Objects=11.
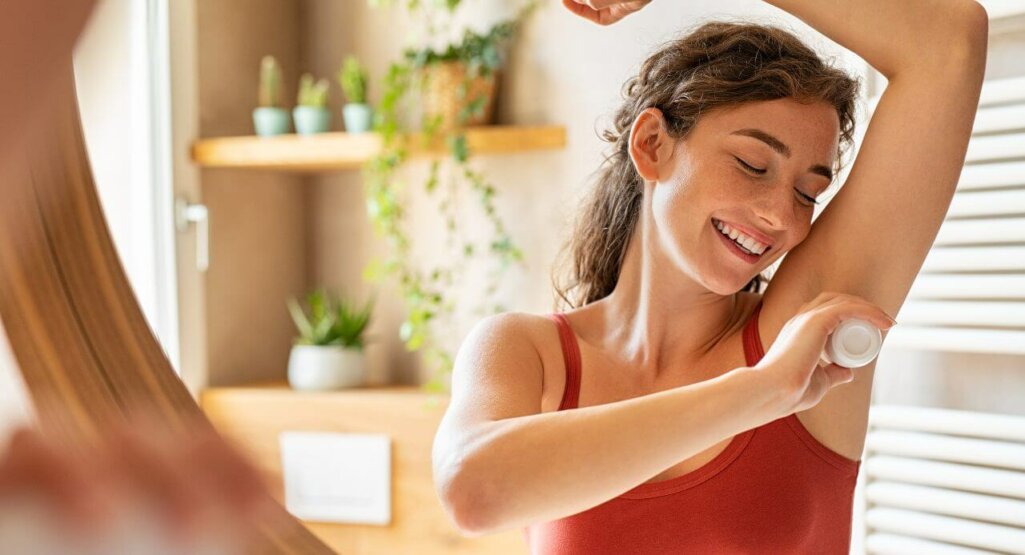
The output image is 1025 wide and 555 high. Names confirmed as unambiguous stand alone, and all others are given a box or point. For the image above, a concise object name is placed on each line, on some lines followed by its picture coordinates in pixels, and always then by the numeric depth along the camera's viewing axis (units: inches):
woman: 24.8
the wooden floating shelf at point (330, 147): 71.6
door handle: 80.1
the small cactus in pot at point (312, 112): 79.5
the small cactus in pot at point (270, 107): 80.5
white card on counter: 75.0
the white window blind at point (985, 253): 40.5
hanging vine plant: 74.2
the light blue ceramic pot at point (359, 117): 78.4
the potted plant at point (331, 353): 78.8
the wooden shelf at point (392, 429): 73.4
